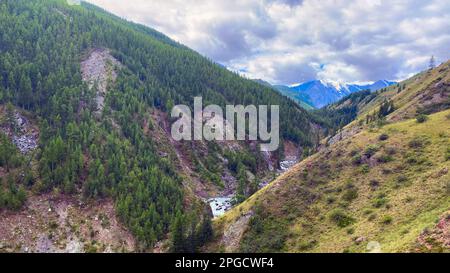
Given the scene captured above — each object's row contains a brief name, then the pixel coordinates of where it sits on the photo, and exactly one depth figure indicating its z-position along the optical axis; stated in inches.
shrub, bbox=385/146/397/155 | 3792.6
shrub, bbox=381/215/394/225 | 2672.0
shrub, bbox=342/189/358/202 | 3390.7
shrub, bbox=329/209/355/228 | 3036.4
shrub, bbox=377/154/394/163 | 3703.2
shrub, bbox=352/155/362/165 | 3902.6
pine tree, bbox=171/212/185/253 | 3494.1
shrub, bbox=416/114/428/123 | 4313.5
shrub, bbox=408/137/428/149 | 3724.4
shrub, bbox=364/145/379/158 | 3902.8
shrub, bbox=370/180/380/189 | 3417.3
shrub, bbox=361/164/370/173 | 3708.9
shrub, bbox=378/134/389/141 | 4159.7
